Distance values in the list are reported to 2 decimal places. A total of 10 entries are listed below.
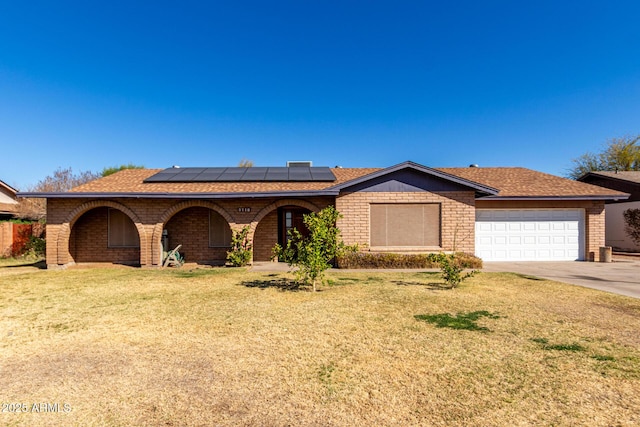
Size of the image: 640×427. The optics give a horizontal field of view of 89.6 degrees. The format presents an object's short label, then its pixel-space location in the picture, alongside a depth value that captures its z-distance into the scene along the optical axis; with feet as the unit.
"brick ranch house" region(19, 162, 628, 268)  43.57
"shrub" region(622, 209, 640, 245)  61.08
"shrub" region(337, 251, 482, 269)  41.55
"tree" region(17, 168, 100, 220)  79.10
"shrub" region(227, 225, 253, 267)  43.68
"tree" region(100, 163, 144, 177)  102.95
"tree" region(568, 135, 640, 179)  112.78
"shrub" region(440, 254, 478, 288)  29.07
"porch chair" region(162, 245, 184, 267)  44.98
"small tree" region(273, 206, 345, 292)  27.78
